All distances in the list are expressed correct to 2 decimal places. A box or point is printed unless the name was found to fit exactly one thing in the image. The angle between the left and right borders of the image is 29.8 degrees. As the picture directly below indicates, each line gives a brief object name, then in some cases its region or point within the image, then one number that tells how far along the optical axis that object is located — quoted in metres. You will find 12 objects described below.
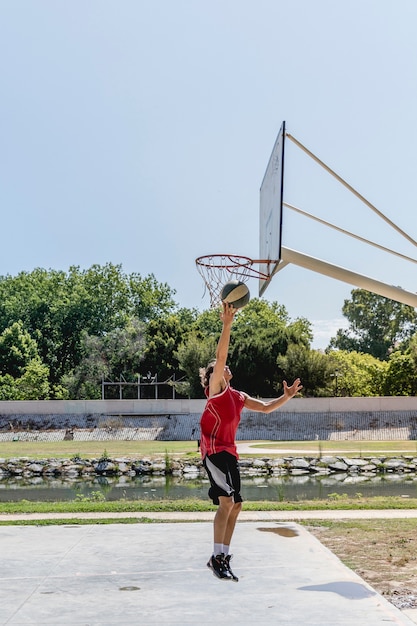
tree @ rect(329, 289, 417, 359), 104.00
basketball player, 7.72
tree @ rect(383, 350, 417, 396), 60.44
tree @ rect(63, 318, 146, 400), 78.07
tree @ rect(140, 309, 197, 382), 73.81
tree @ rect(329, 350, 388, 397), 62.66
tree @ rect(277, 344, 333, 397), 59.38
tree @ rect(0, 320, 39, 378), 76.31
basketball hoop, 12.19
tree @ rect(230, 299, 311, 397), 62.28
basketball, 8.02
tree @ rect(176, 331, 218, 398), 62.12
